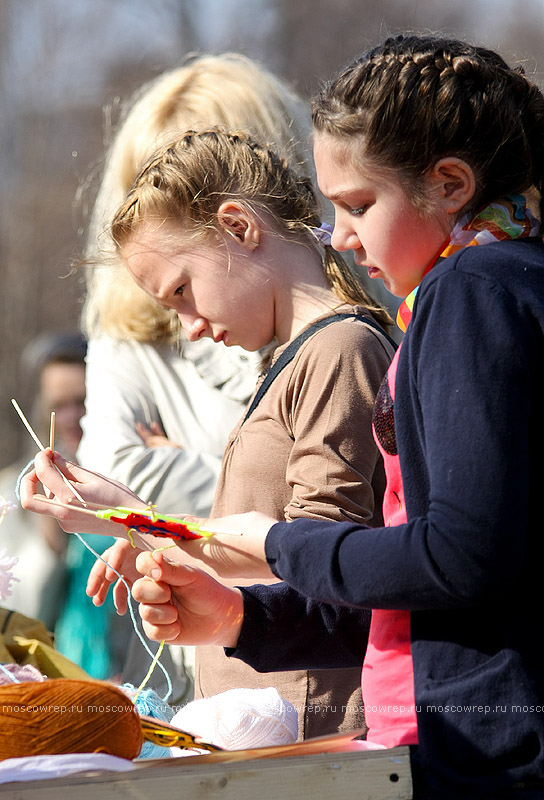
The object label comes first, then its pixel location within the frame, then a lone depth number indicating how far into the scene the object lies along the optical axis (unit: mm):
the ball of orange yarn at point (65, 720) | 2460
